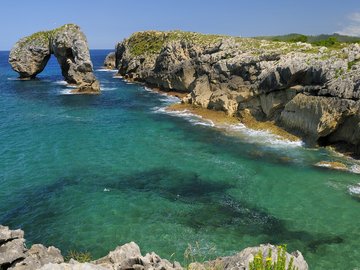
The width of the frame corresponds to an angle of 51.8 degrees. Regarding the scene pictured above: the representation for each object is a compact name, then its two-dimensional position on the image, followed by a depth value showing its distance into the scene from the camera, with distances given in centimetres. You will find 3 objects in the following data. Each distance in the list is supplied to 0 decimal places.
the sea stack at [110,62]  16938
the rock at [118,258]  1552
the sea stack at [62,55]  9391
